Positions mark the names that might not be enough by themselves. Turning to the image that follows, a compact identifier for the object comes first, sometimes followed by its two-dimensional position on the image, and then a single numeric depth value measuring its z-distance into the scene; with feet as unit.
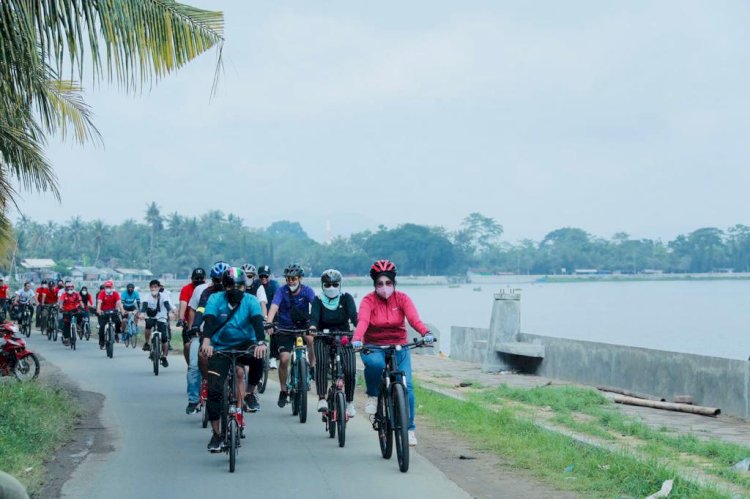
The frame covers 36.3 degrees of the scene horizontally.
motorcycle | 59.11
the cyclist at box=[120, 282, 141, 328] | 89.56
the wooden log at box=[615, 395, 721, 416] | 47.03
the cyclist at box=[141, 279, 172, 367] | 68.13
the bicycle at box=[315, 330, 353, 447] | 37.42
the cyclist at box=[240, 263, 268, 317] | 51.03
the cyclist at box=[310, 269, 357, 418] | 41.19
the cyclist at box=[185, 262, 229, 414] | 38.93
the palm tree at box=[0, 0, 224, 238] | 31.65
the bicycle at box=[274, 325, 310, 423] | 44.27
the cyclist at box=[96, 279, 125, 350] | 87.25
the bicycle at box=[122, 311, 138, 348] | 95.81
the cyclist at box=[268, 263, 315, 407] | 47.37
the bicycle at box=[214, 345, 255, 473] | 32.37
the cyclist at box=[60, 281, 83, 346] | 97.66
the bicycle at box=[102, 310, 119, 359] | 83.41
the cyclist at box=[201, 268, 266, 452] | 33.47
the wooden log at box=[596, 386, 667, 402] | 52.98
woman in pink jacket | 34.81
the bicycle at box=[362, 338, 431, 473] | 32.48
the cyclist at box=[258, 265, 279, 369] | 56.34
